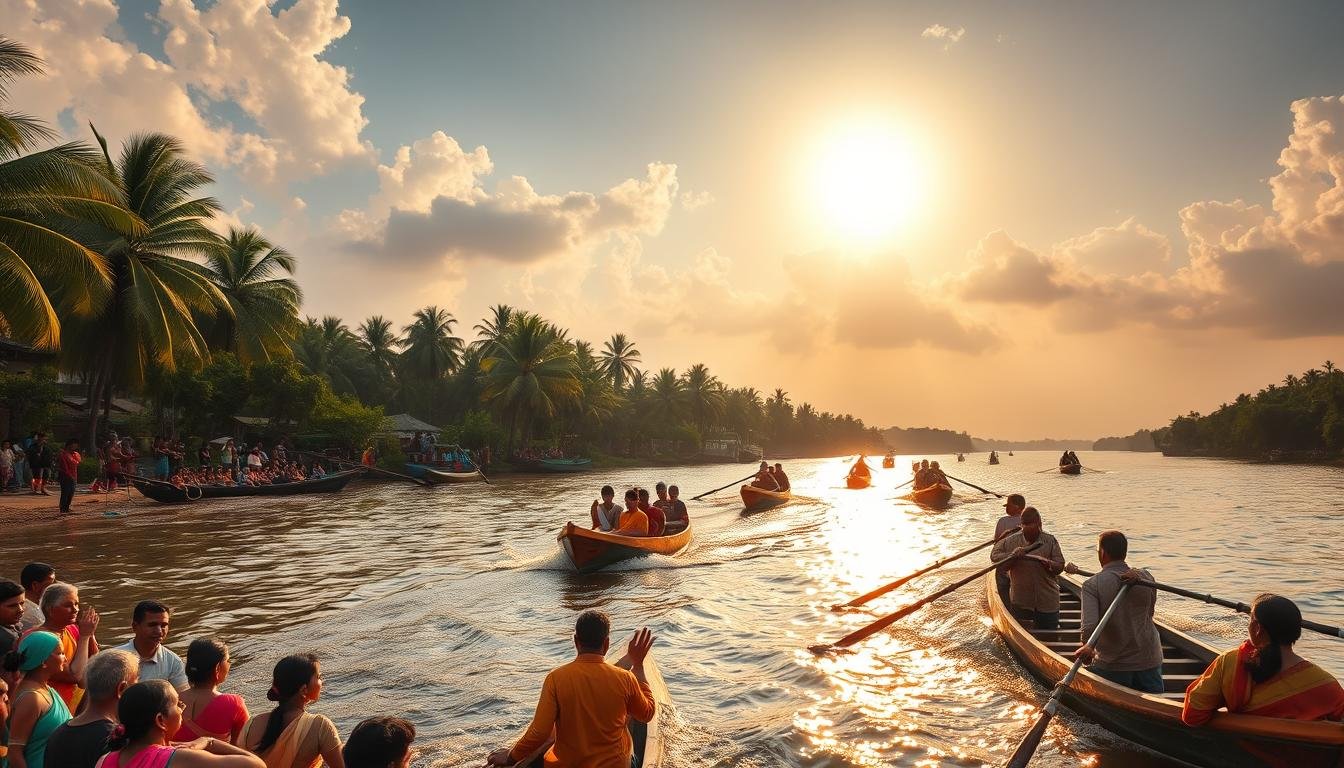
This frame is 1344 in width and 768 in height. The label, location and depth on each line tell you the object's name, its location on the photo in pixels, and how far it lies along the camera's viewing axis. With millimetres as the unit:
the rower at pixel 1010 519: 9367
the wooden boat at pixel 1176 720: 4441
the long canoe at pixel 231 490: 25125
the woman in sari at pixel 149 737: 2791
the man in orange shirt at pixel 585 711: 4355
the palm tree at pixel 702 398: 90875
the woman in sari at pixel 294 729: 3562
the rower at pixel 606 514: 15297
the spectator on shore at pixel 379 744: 3086
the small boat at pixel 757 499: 26134
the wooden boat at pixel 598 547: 13555
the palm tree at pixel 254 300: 36344
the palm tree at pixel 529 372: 52531
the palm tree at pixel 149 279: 25719
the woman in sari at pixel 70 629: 4551
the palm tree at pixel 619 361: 87062
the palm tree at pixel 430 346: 64125
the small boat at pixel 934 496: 28375
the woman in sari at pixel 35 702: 3748
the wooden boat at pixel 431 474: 38969
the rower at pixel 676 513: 17578
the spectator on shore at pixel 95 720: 3154
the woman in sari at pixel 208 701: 3768
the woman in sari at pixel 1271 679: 4352
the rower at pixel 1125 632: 6195
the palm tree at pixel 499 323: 66000
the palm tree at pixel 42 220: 17344
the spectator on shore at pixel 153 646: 4406
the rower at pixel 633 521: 14930
